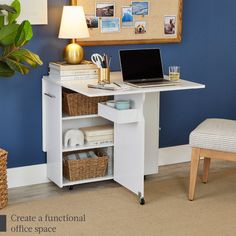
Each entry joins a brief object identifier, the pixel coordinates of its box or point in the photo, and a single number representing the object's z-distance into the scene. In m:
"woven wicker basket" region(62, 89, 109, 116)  3.75
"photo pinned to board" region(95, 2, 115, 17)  3.95
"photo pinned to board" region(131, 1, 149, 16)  4.09
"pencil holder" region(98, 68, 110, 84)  3.62
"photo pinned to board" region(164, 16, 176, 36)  4.26
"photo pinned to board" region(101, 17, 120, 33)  4.00
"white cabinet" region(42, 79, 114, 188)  3.74
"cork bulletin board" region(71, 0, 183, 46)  3.96
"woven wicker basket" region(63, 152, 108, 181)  3.83
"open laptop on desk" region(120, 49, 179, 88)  3.67
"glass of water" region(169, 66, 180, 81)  3.72
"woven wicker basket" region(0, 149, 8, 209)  3.49
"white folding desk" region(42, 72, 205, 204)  3.53
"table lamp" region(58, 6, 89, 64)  3.64
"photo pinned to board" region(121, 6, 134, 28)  4.06
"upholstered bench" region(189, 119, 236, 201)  3.54
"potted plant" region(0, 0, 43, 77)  3.42
